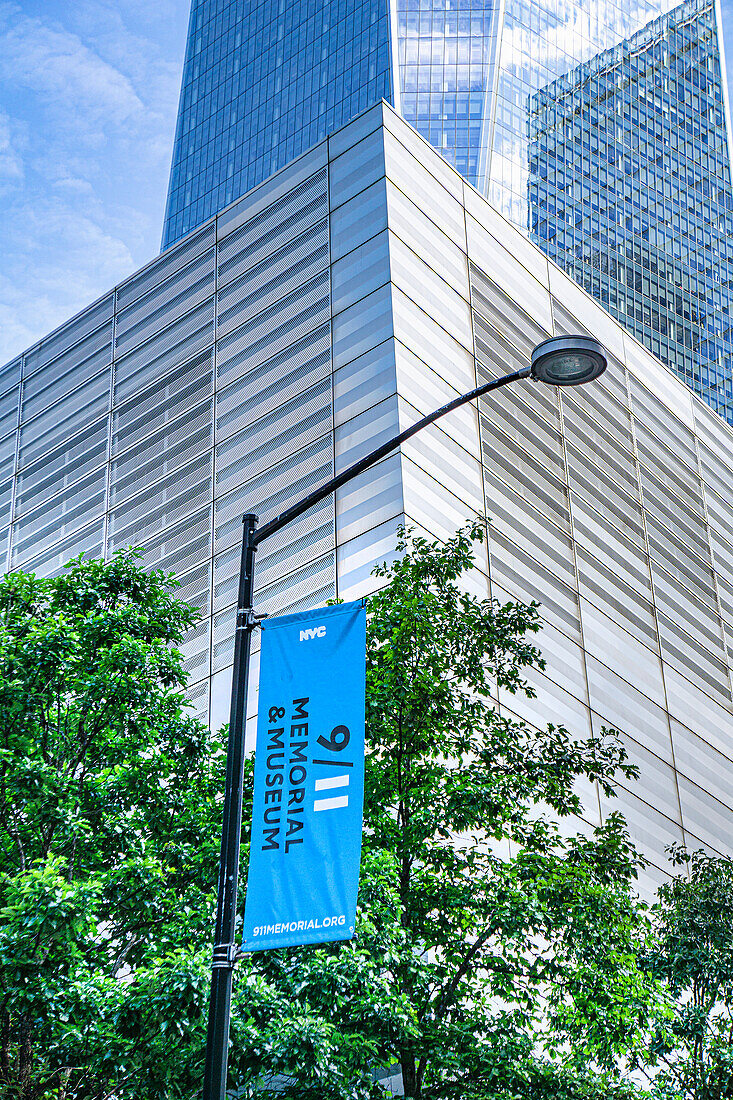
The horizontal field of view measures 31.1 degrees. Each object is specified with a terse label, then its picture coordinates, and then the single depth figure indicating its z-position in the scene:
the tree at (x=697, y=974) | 20.25
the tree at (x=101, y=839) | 13.83
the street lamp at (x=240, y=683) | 9.88
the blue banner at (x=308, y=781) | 9.98
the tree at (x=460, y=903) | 15.07
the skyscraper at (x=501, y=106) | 120.56
